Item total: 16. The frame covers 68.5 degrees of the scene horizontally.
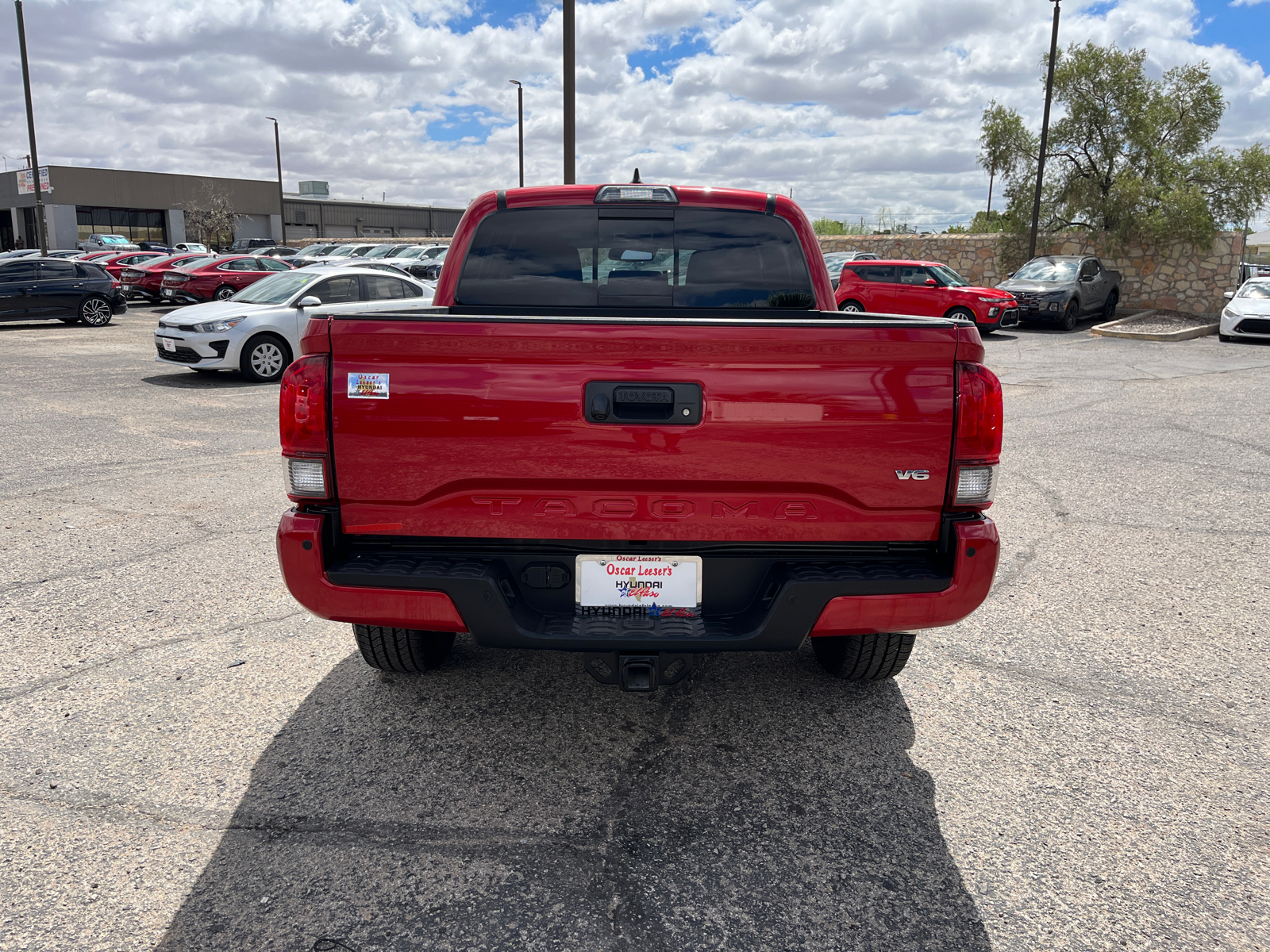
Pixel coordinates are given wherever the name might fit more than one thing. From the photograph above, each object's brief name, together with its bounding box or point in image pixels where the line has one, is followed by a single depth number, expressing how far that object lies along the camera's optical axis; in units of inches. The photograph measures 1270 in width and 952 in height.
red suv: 809.5
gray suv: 885.8
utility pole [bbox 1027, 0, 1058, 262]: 1058.1
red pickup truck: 105.3
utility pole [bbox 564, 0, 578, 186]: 484.4
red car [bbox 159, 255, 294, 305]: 898.7
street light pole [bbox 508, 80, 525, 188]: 1379.2
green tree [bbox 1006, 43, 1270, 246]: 992.9
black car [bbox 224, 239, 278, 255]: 2245.8
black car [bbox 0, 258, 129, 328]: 784.3
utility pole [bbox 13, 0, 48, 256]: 1149.1
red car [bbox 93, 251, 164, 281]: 1154.0
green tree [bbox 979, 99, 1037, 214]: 1131.9
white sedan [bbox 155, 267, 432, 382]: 497.7
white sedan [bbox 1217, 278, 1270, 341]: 781.9
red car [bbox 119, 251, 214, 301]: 1070.4
